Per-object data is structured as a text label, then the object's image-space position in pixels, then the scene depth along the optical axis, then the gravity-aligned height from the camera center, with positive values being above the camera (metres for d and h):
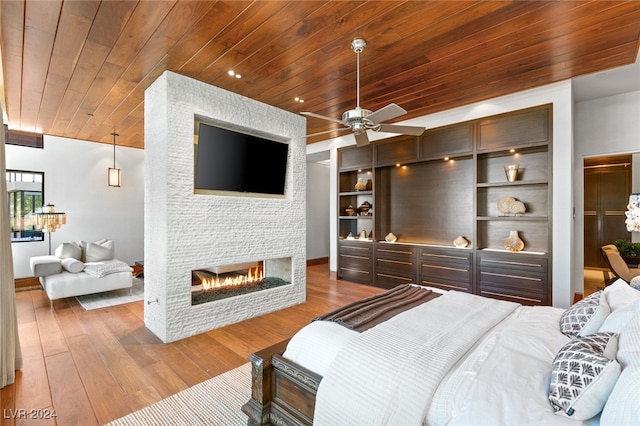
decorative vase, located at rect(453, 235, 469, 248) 4.82 -0.53
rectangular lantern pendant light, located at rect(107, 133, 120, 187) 5.78 +0.68
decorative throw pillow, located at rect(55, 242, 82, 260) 5.00 -0.68
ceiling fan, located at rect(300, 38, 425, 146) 2.62 +0.85
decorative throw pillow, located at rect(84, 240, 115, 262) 5.29 -0.72
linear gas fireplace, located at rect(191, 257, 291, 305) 3.85 -1.00
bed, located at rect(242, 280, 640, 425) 1.13 -0.76
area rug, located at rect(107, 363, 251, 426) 1.99 -1.41
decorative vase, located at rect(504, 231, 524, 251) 4.37 -0.50
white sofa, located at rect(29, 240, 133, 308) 4.37 -0.95
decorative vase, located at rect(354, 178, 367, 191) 6.08 +0.51
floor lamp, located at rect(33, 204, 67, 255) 4.65 -0.14
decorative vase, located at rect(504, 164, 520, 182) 4.41 +0.56
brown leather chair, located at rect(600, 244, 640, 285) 4.37 -0.84
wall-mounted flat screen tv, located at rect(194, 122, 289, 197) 3.57 +0.63
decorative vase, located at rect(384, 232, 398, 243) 5.68 -0.54
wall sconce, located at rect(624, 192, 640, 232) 3.90 -0.07
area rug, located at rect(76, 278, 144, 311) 4.43 -1.39
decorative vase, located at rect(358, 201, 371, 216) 6.14 +0.04
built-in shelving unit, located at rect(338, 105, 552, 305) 4.17 +0.04
